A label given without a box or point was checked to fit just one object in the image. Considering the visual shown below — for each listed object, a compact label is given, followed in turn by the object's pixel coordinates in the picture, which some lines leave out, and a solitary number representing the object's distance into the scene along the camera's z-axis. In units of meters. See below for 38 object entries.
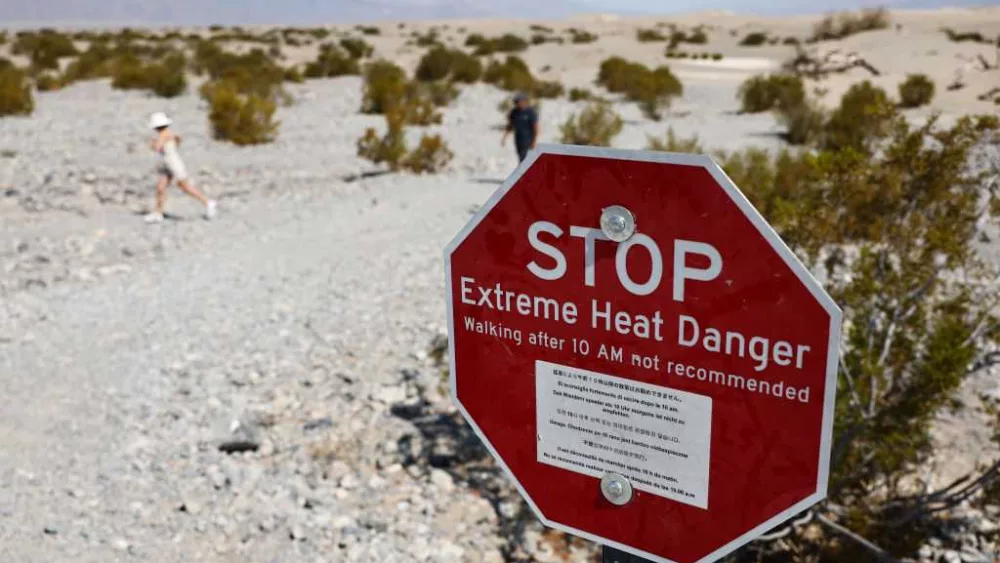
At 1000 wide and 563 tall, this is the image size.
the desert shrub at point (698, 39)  49.41
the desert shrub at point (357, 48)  37.19
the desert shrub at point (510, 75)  23.83
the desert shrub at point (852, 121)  13.78
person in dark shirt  10.36
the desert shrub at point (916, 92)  21.08
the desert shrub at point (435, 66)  27.80
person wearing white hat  9.96
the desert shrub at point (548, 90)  23.45
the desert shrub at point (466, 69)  27.27
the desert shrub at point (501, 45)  39.35
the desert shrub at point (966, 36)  37.78
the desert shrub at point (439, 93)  20.80
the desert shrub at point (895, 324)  3.54
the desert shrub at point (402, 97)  17.27
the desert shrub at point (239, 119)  14.50
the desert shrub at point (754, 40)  49.22
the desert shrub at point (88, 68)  24.91
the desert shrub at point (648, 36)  49.22
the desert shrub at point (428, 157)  12.67
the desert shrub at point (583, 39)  45.94
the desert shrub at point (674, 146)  10.87
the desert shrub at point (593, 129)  14.36
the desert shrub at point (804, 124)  16.05
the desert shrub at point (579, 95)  22.41
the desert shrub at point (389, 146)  12.71
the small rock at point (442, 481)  4.18
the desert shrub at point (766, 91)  20.31
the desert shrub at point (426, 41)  44.38
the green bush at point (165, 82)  21.42
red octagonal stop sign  1.34
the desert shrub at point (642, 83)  20.50
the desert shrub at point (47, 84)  21.92
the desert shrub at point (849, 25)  46.69
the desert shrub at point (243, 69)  20.33
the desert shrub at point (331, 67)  27.75
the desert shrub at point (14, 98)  16.89
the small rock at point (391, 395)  5.07
